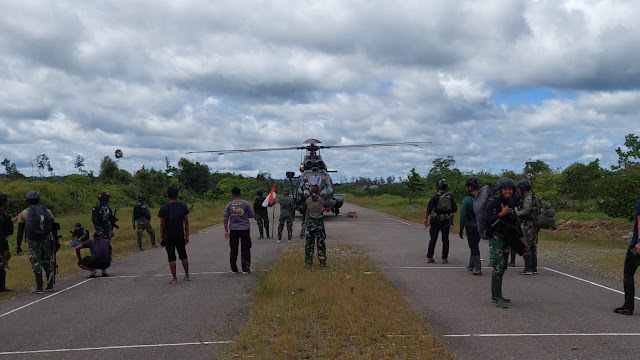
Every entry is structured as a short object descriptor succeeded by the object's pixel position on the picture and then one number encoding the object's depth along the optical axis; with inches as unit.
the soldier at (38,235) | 387.9
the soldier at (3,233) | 379.6
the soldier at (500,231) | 320.8
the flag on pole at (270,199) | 672.4
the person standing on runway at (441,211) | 486.6
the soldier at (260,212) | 731.4
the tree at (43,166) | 2783.2
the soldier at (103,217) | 510.0
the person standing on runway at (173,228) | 411.2
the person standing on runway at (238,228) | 451.5
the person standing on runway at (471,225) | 432.1
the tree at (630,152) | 917.2
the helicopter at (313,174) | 1039.0
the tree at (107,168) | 2743.6
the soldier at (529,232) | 414.3
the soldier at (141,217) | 646.5
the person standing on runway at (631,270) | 295.1
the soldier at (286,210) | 724.0
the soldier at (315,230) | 457.1
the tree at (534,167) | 2167.8
